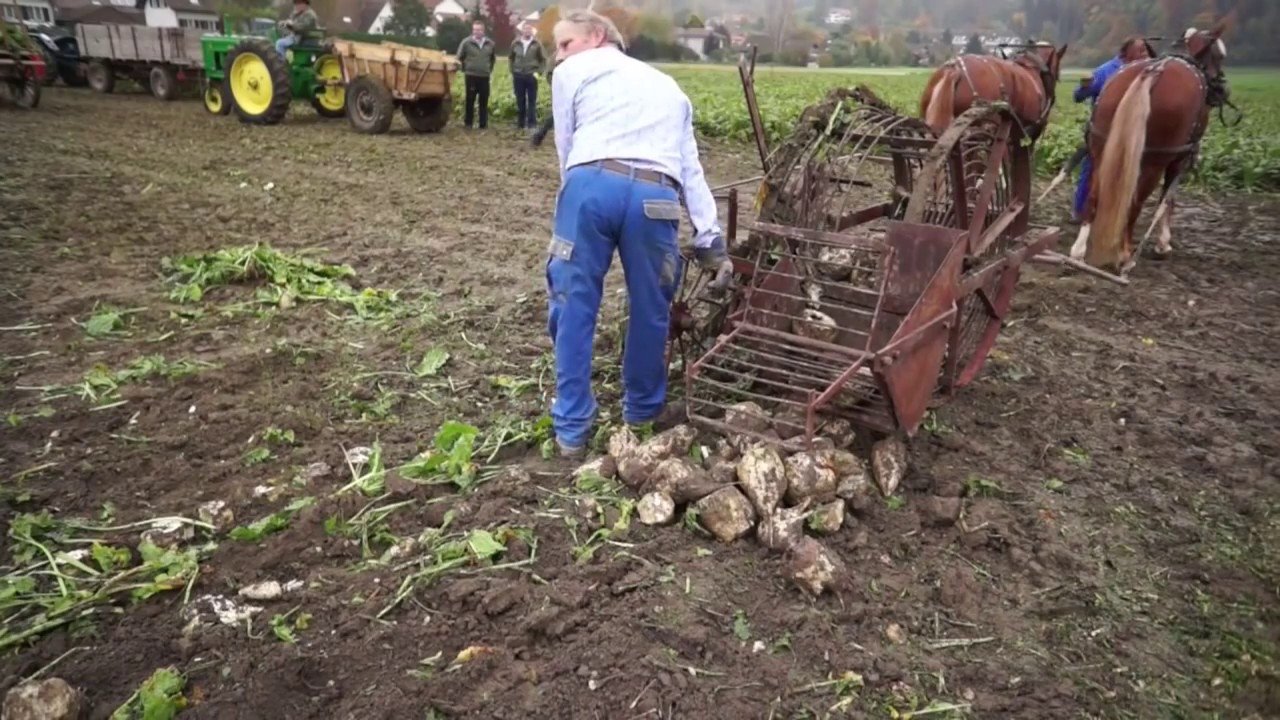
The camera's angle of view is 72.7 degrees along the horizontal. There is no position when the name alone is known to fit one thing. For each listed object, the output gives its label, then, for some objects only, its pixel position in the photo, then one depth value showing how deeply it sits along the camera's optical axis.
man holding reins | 7.93
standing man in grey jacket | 13.48
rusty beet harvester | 3.64
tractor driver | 12.55
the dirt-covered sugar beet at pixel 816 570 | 2.96
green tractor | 12.77
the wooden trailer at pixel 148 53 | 15.34
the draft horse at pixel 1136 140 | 6.40
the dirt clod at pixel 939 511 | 3.43
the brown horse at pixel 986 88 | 8.11
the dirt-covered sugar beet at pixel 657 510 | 3.31
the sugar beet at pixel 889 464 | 3.58
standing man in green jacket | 13.54
